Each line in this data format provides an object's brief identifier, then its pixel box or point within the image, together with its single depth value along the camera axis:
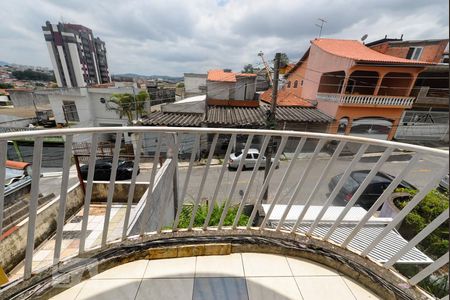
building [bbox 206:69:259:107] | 11.16
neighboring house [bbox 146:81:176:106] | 21.65
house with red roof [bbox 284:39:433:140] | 8.77
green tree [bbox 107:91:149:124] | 12.66
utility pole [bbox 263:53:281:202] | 4.68
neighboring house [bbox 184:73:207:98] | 18.84
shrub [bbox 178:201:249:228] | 3.09
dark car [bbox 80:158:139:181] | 7.32
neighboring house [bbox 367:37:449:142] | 10.55
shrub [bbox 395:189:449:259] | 2.38
